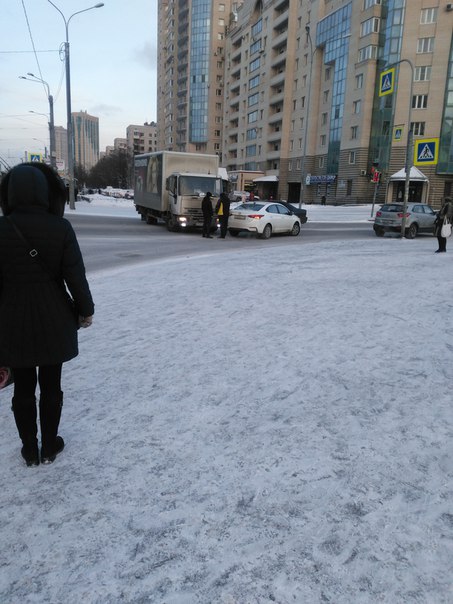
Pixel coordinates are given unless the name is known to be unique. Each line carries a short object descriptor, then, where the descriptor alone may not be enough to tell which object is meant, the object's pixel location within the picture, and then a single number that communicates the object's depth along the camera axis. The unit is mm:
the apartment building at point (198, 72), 93875
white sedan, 18469
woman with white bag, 12406
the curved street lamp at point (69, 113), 29031
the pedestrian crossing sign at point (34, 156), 43125
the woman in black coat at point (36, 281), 2494
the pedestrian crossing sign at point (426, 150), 14922
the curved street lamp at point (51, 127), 33166
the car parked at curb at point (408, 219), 19312
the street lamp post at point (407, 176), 16641
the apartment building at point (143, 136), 179875
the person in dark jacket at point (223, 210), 17016
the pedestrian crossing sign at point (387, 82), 16781
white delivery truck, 18328
